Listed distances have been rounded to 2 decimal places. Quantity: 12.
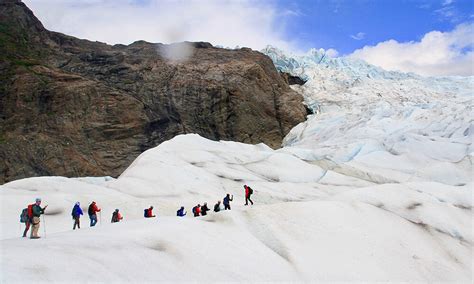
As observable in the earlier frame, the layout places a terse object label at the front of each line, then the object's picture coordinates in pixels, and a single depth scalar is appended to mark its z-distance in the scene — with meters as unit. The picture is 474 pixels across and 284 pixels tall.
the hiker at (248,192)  19.05
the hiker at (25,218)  12.36
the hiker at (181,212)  17.91
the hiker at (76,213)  15.70
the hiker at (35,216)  11.68
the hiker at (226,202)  18.64
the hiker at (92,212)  16.30
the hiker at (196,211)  17.78
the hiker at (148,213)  17.77
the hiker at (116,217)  16.83
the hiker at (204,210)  17.85
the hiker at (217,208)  17.87
